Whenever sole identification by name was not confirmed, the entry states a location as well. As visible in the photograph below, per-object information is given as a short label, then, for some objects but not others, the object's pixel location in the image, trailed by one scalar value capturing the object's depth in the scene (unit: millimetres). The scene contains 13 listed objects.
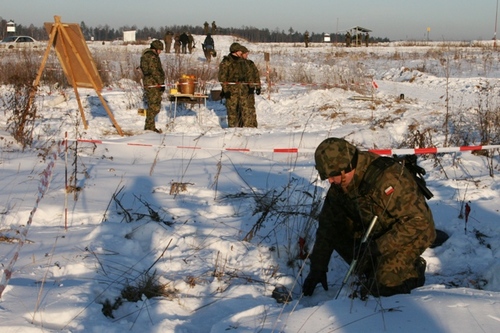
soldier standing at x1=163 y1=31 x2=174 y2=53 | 34072
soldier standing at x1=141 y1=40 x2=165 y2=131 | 11703
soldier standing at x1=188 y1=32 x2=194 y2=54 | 33531
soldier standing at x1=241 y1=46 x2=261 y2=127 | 11836
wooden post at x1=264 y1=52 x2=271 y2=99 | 15856
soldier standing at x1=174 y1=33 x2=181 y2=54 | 31362
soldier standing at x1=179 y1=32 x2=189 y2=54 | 32812
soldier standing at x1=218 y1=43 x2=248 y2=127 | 11719
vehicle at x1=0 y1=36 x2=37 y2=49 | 42062
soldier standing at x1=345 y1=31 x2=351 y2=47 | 47181
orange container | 12789
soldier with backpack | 3787
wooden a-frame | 9727
